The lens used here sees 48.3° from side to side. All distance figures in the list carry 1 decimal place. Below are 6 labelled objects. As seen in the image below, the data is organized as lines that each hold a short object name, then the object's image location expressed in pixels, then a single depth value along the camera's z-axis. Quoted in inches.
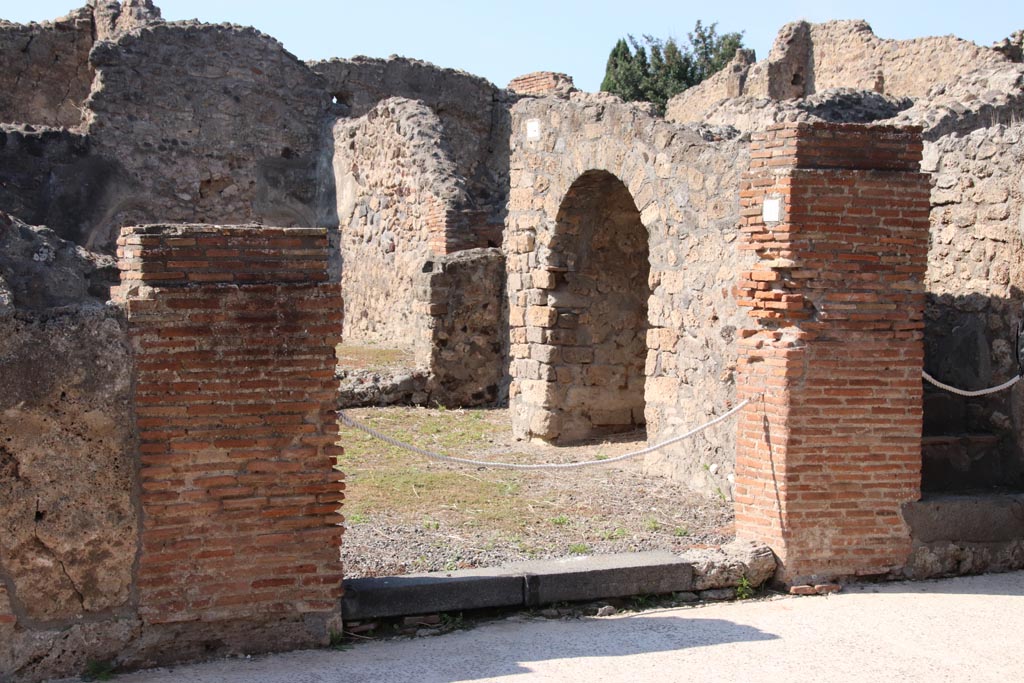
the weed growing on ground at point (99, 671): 182.1
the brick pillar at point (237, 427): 186.1
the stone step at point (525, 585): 206.7
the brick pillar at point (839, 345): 236.1
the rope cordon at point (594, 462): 224.1
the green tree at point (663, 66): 1476.4
